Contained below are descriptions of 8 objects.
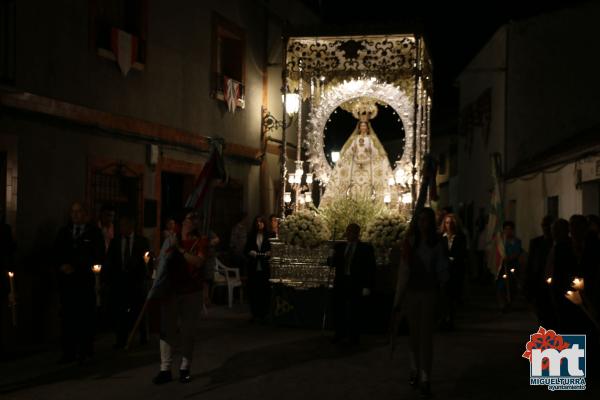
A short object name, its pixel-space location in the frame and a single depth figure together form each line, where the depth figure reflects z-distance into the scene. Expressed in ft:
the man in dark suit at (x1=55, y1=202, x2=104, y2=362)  35.14
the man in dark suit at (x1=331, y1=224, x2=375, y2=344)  40.89
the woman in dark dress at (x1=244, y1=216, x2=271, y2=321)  48.32
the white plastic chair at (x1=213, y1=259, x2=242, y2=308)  56.44
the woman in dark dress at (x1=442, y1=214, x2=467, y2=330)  47.37
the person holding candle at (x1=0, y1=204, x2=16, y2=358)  35.14
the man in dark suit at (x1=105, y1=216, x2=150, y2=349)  38.99
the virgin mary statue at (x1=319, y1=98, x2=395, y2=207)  55.16
